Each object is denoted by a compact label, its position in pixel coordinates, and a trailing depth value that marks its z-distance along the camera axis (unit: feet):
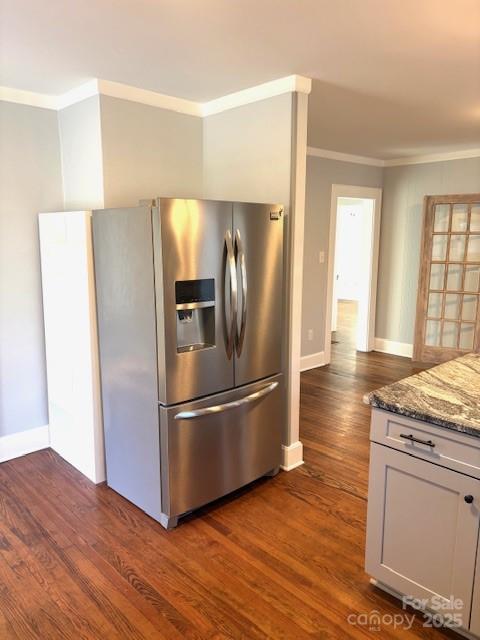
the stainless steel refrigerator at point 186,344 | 7.86
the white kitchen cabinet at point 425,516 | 5.55
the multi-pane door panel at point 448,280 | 17.46
